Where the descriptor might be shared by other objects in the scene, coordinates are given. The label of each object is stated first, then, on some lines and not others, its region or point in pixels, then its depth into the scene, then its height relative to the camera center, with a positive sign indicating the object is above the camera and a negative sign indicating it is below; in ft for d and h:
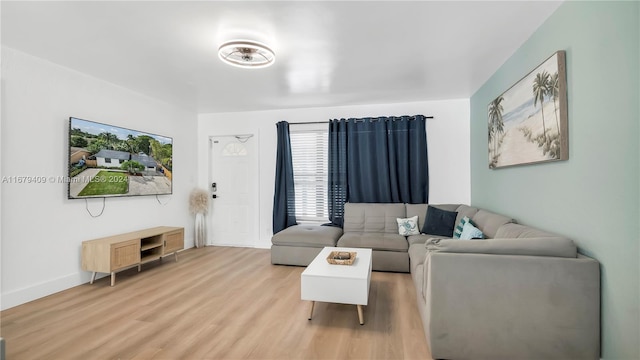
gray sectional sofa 5.75 -2.44
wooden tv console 10.76 -2.66
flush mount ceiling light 8.12 +3.91
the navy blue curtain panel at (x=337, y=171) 15.61 +0.64
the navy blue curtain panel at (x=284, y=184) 16.24 -0.06
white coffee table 7.67 -2.79
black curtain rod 16.13 +3.40
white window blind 16.29 +0.74
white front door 17.40 -0.41
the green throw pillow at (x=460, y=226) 11.04 -1.74
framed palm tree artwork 6.79 +1.80
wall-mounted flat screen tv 10.78 +0.97
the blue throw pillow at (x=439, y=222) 12.61 -1.80
